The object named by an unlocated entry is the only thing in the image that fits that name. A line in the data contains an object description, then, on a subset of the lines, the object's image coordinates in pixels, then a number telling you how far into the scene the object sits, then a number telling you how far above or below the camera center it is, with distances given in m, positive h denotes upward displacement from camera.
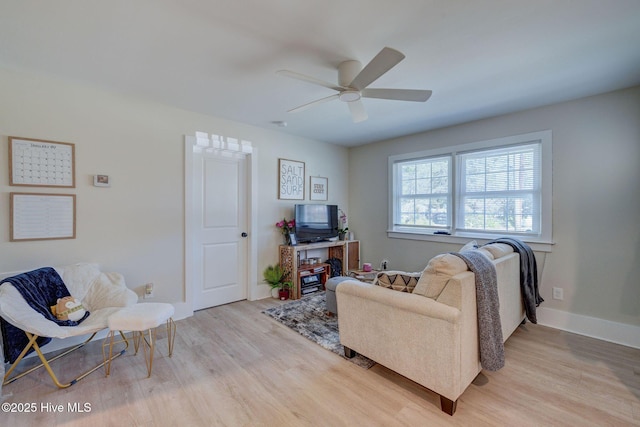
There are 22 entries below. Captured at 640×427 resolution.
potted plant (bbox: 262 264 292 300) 3.84 -0.98
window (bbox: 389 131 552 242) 3.13 +0.29
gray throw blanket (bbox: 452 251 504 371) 1.78 -0.71
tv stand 3.86 -0.75
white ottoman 2.00 -0.79
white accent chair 1.81 -0.73
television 4.14 -0.17
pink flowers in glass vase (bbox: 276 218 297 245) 4.12 -0.24
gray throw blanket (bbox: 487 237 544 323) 2.64 -0.64
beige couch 1.63 -0.75
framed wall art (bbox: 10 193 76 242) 2.30 -0.04
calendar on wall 2.29 +0.42
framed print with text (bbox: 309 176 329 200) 4.57 +0.40
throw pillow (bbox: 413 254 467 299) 1.73 -0.39
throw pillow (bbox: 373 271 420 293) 1.97 -0.51
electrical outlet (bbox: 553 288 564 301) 2.95 -0.89
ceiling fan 1.85 +0.91
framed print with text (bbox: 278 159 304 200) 4.14 +0.49
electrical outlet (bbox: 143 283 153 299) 2.95 -0.85
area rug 2.48 -1.22
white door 3.39 -0.22
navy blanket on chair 1.96 -0.66
